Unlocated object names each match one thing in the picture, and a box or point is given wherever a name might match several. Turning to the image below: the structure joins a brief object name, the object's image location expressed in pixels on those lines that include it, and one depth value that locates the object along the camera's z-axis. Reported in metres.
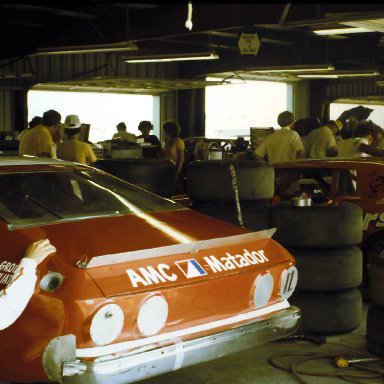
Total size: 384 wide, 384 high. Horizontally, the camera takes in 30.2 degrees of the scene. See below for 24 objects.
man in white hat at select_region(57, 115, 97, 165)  7.66
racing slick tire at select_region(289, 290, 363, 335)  5.16
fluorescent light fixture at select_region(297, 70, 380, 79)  16.26
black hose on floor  4.50
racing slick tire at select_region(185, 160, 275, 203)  5.43
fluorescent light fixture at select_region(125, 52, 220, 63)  12.62
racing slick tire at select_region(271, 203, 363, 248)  5.15
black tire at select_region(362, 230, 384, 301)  6.59
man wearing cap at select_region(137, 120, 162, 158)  11.34
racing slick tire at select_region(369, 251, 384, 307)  4.85
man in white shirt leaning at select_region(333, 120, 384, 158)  8.23
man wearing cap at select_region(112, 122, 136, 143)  13.83
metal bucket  5.27
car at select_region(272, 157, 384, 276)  6.61
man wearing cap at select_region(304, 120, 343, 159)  9.96
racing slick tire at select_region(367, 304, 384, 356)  4.89
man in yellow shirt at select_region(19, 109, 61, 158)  7.68
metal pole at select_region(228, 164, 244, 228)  5.14
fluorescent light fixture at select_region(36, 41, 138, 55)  11.59
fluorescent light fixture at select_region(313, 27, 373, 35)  9.82
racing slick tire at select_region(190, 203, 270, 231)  5.46
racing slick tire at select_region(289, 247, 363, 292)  5.16
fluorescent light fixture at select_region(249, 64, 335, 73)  14.81
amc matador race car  3.24
